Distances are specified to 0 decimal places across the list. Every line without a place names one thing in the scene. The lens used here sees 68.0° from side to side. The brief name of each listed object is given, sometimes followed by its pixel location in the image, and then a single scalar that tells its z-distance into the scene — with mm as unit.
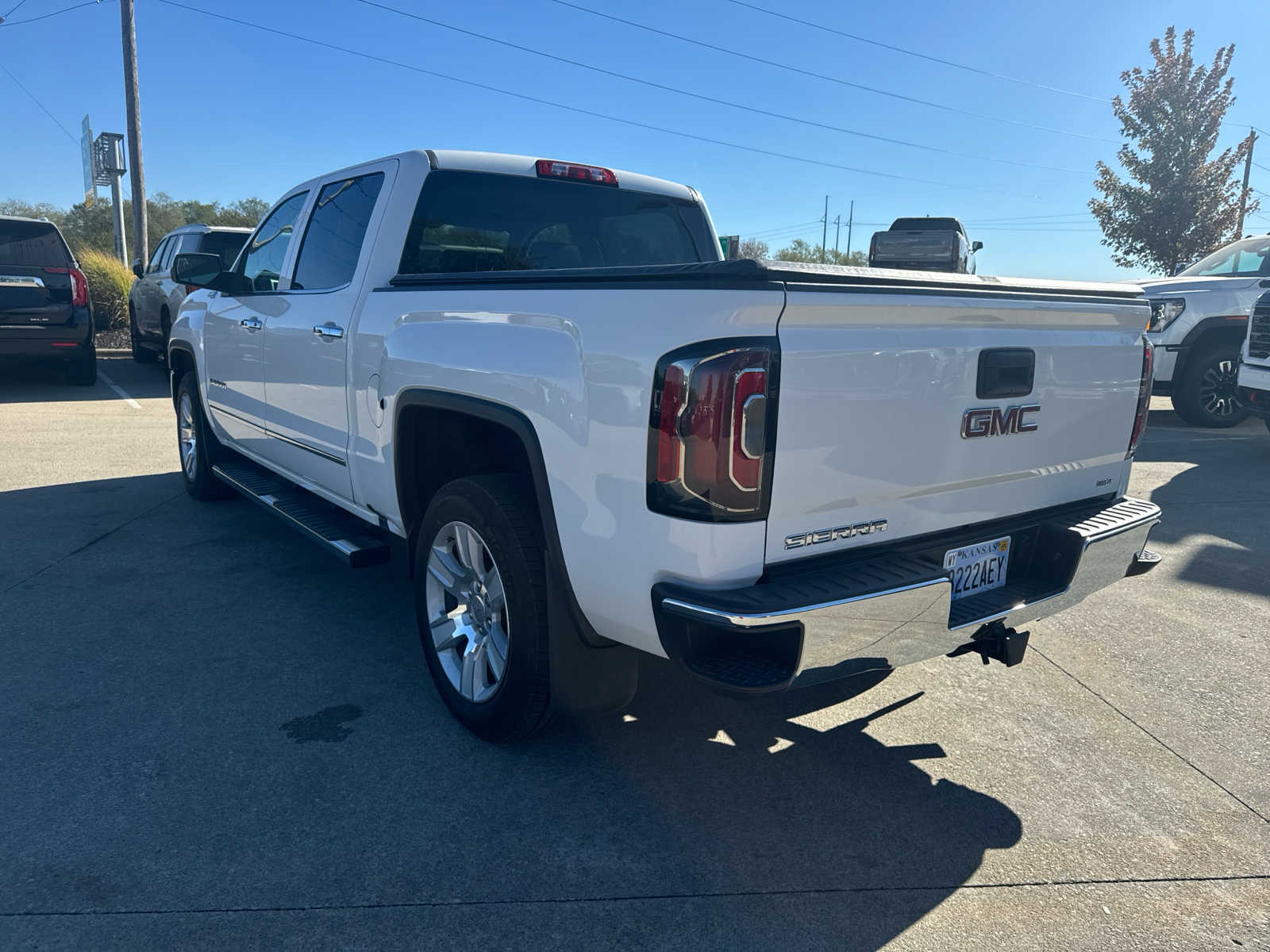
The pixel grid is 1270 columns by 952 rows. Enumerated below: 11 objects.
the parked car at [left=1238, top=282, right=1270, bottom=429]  8242
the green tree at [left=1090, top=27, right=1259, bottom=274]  24516
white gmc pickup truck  2312
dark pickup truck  23547
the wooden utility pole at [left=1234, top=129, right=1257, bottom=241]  25203
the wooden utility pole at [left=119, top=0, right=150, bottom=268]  18375
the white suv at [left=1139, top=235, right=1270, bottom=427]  10039
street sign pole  23359
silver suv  11570
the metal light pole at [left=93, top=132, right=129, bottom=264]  20688
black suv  10898
